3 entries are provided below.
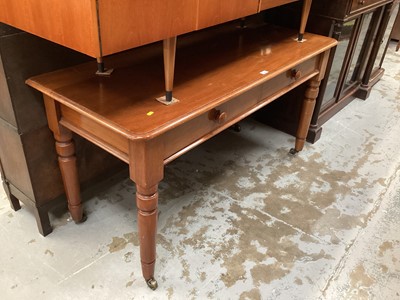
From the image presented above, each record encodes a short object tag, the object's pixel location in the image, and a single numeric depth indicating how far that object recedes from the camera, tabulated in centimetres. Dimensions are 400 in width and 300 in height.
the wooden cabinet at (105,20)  93
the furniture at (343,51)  220
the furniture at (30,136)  132
